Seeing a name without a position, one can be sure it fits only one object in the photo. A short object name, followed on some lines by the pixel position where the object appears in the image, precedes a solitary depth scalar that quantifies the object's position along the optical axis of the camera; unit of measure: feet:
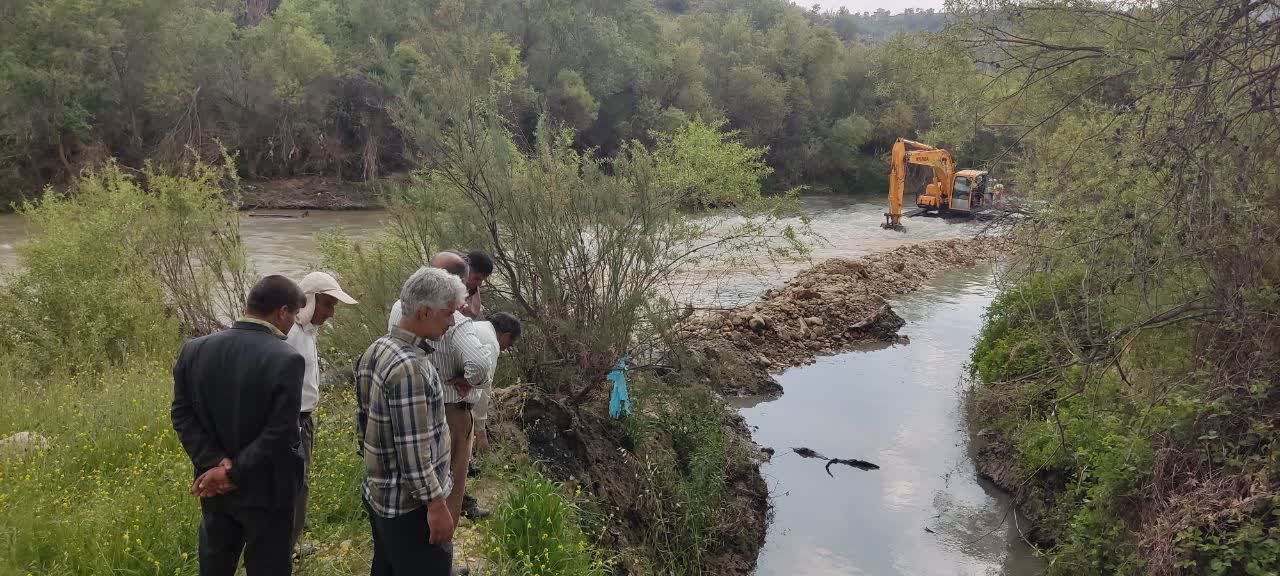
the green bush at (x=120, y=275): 28.07
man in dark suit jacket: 10.50
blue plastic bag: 24.94
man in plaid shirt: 9.94
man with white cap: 14.11
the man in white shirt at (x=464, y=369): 14.01
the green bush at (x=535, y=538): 15.46
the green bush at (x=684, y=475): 22.39
